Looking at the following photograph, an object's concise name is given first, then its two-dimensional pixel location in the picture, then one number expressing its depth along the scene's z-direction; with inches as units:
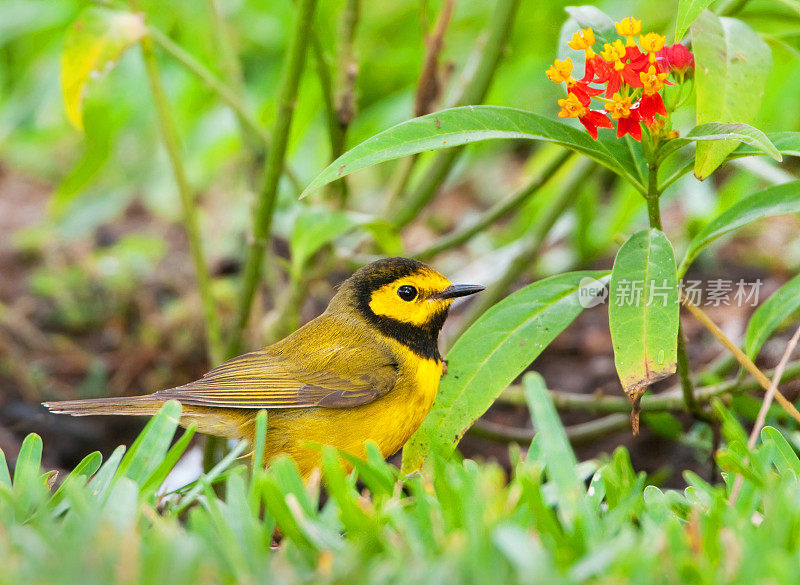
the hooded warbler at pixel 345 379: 252.2
